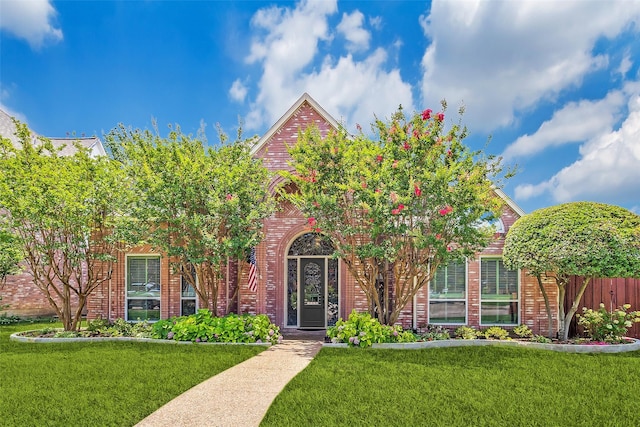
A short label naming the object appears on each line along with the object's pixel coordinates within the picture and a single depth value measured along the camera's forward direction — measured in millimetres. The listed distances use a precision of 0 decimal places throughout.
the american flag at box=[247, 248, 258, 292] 13102
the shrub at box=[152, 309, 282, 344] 11391
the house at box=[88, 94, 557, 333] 13219
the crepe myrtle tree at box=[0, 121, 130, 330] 12172
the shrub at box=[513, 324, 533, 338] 12405
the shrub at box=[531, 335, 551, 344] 11477
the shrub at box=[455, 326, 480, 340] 11664
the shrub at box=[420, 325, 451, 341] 11508
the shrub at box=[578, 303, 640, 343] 11320
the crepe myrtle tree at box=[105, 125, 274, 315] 11570
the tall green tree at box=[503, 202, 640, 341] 10531
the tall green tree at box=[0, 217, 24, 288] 13070
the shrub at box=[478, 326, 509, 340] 11744
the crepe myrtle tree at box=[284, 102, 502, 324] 10805
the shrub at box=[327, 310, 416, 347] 10711
